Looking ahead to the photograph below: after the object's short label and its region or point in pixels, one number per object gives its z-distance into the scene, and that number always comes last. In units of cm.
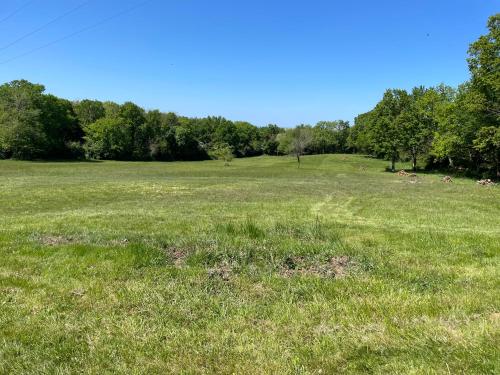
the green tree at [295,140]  11325
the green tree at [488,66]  4981
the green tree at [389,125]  8038
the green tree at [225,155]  10151
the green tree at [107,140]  11044
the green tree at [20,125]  8662
